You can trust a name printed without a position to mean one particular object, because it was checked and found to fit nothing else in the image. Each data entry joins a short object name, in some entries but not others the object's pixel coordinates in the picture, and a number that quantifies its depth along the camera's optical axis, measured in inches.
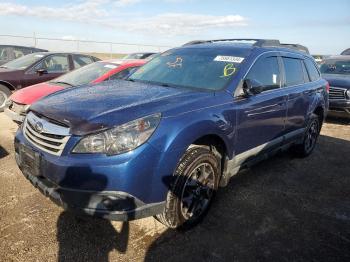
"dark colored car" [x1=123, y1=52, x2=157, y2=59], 658.5
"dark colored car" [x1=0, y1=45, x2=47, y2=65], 448.8
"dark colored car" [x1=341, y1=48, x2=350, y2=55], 618.8
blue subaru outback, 103.4
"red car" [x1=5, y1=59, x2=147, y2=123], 237.6
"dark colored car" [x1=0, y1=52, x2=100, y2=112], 325.4
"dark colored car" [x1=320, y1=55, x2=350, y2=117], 355.3
